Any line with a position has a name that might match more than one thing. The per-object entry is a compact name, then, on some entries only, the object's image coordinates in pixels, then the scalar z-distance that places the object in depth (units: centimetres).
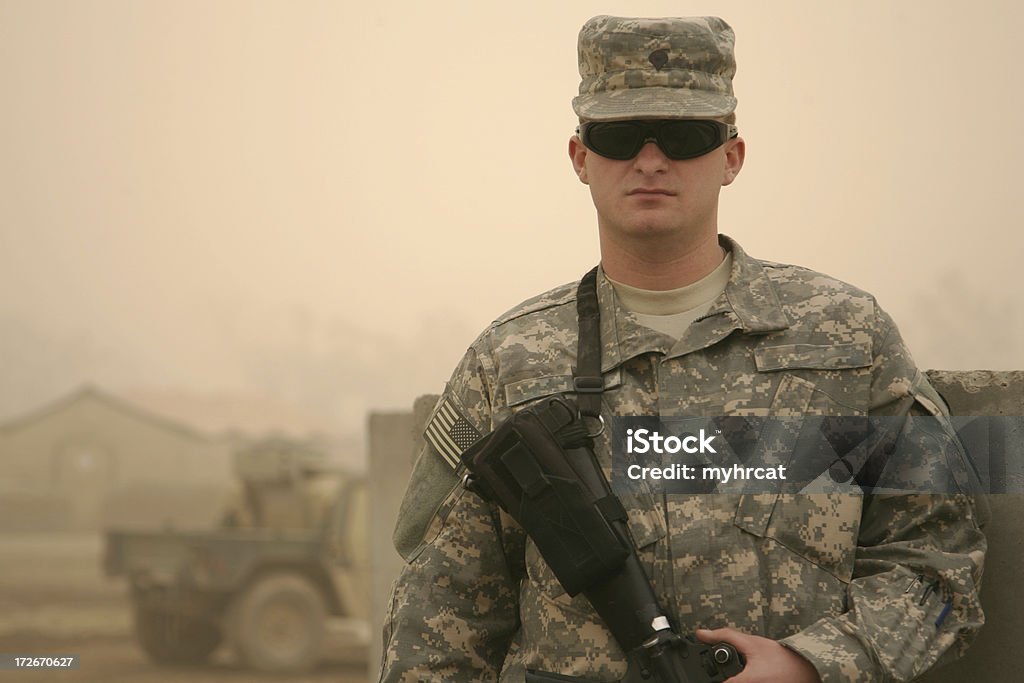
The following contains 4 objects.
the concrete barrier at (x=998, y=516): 539
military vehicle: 2064
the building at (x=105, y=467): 4422
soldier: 450
